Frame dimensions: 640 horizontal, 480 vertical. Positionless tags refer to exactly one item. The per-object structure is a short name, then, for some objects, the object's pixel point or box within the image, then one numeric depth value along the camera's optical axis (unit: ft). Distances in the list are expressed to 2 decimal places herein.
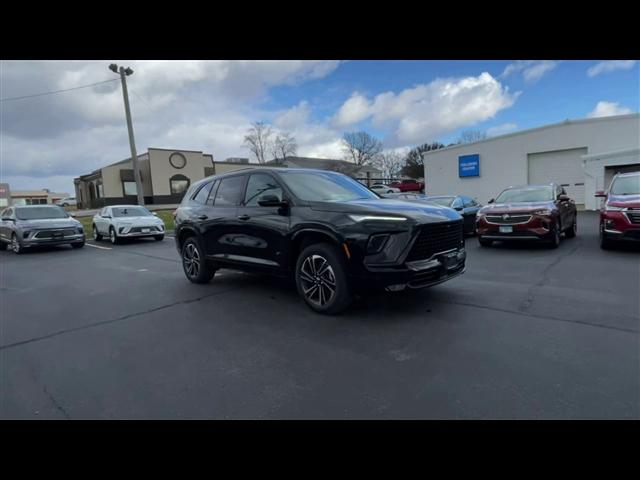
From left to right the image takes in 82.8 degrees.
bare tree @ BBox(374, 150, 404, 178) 218.38
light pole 61.87
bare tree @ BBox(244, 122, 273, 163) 216.74
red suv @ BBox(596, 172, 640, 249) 23.47
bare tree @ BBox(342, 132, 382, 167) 212.02
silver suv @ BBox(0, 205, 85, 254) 38.11
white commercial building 55.42
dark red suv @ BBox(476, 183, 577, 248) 27.40
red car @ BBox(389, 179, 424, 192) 122.31
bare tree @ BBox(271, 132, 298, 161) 215.72
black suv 13.29
